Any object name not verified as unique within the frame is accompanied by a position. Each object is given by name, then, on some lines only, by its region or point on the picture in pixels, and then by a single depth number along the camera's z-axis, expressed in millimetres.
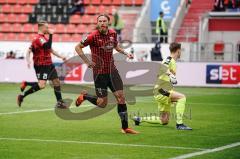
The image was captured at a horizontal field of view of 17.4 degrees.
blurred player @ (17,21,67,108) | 21203
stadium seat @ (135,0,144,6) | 44344
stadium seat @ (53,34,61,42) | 43041
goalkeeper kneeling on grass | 15602
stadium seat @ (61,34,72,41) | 43150
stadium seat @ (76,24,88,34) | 43312
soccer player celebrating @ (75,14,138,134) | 15000
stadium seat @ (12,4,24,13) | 46406
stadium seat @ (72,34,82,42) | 42519
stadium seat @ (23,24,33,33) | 44906
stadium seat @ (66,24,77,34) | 43781
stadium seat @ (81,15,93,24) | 44094
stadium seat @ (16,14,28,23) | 45688
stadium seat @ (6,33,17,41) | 44312
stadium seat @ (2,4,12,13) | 46625
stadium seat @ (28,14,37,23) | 45388
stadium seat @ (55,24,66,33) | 44031
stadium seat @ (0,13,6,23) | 46138
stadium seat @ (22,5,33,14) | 46062
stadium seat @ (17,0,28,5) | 46625
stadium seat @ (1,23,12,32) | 45438
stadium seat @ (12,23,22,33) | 45250
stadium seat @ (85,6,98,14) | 44656
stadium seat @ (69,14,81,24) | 44338
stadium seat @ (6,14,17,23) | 46009
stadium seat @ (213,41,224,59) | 36638
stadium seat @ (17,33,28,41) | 44250
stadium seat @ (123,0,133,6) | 44531
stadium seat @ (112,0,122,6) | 44656
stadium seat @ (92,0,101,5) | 45272
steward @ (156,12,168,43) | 39281
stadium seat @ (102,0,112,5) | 45072
